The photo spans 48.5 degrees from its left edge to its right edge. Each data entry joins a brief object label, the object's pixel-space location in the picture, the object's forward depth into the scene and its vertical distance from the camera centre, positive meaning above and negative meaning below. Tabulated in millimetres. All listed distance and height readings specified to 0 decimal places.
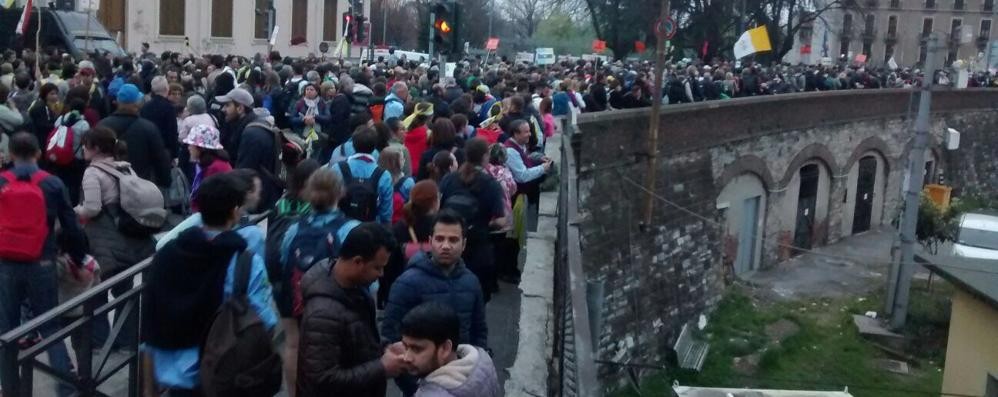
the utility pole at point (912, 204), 21297 -2466
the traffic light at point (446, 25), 15477 +306
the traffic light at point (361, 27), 29797 +374
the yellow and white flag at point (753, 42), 22266 +472
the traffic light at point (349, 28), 29100 +320
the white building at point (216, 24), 39219 +310
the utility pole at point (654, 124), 16797 -1005
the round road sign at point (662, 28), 16688 +480
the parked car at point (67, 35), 23375 -266
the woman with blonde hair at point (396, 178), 7816 -966
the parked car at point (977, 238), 23062 -3336
